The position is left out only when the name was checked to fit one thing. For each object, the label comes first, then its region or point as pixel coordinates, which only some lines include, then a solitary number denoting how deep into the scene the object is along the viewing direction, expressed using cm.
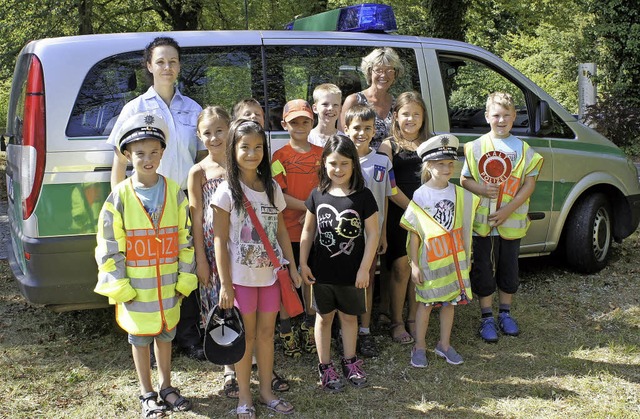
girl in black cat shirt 357
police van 387
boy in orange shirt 382
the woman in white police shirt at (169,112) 369
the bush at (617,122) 1351
